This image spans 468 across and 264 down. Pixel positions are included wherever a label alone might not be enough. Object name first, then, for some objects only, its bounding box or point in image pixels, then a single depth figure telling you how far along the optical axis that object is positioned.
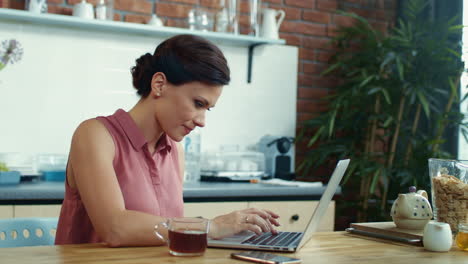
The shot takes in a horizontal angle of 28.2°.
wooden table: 1.95
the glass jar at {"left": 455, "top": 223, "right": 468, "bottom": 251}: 2.20
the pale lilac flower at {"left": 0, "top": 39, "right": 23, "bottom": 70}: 3.70
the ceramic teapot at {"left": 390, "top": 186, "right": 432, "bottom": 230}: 2.36
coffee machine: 4.32
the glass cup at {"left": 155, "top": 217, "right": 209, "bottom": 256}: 1.99
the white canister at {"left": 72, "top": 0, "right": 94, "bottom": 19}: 3.80
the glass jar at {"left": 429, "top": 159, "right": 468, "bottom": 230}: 2.33
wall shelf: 3.66
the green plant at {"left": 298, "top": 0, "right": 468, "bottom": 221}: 4.16
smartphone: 1.95
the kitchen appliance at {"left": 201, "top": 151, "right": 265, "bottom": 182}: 3.97
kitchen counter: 3.15
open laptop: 2.10
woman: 2.28
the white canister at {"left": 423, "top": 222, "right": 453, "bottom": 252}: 2.18
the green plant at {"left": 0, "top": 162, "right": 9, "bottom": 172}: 3.36
